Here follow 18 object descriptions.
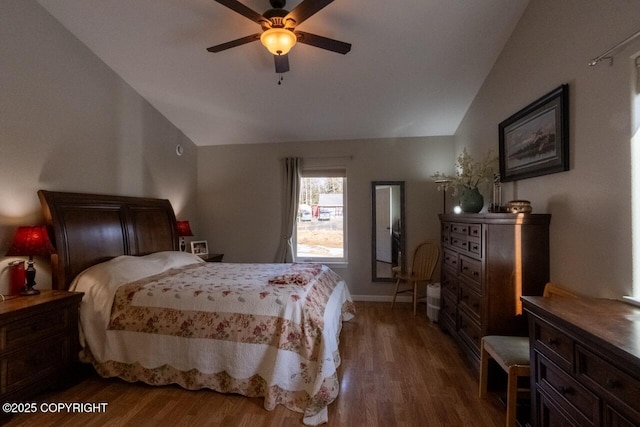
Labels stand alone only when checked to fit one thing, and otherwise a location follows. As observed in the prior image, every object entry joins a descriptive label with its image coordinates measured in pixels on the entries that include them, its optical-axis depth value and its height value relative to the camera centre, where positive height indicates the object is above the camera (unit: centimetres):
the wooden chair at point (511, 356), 173 -89
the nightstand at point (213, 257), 414 -59
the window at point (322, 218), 461 -3
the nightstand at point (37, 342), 185 -87
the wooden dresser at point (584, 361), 95 -56
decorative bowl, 218 +7
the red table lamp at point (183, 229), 401 -17
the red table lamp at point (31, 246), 217 -22
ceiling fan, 181 +128
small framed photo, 442 -48
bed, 203 -80
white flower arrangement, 286 +44
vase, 285 +15
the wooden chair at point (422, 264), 405 -68
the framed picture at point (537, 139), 199 +61
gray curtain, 449 +24
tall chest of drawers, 213 -38
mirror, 439 -17
